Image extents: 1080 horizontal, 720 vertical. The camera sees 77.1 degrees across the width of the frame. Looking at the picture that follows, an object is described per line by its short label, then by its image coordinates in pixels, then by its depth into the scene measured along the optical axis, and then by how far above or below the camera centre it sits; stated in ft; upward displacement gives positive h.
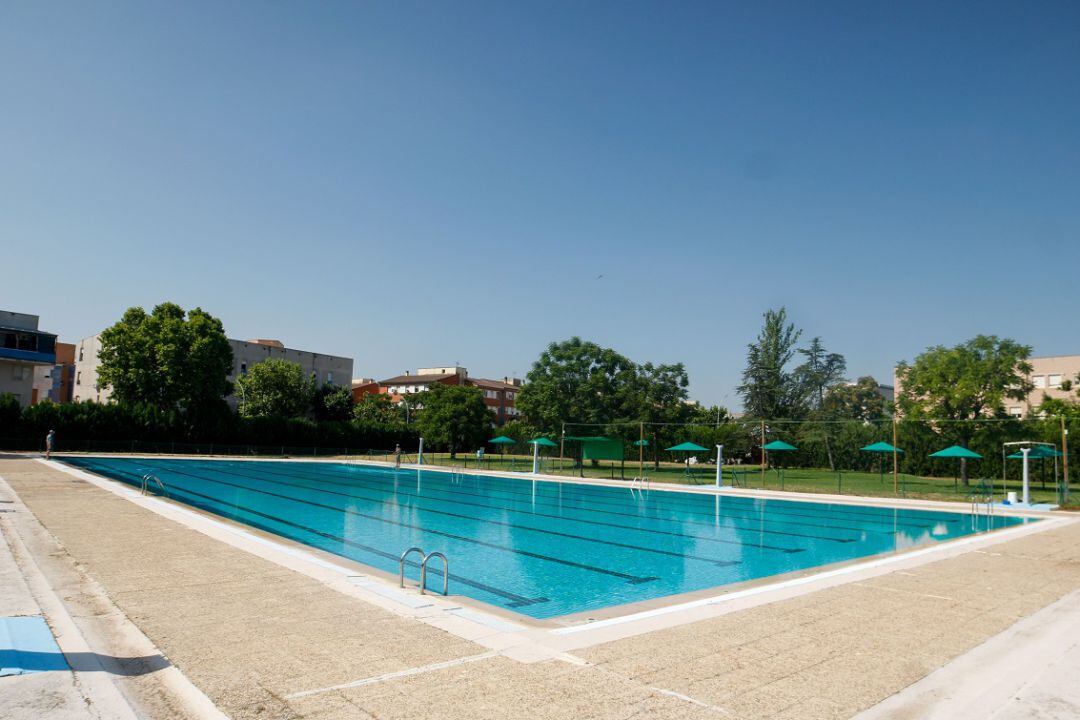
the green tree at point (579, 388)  138.41 +6.86
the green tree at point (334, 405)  211.61 +2.68
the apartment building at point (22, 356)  142.82 +10.27
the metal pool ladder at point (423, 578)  25.14 -6.10
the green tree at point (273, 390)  187.11 +6.24
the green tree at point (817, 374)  222.07 +17.79
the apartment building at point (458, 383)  294.46 +13.78
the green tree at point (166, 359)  135.13 +10.01
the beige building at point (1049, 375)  197.57 +17.66
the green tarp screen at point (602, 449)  118.32 -4.84
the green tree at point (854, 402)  214.48 +8.62
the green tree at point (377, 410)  216.33 +1.53
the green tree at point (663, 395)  138.41 +5.98
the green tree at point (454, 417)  151.43 +0.02
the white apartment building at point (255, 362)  206.59 +16.70
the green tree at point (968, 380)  107.04 +8.32
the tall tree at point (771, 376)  191.11 +14.55
